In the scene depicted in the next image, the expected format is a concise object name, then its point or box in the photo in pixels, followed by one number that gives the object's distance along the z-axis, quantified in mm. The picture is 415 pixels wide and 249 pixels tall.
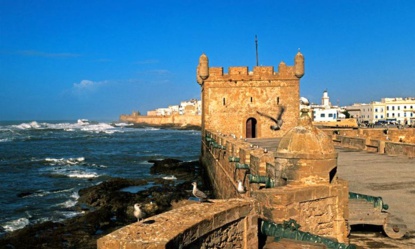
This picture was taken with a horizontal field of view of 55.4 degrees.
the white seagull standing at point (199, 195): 6332
